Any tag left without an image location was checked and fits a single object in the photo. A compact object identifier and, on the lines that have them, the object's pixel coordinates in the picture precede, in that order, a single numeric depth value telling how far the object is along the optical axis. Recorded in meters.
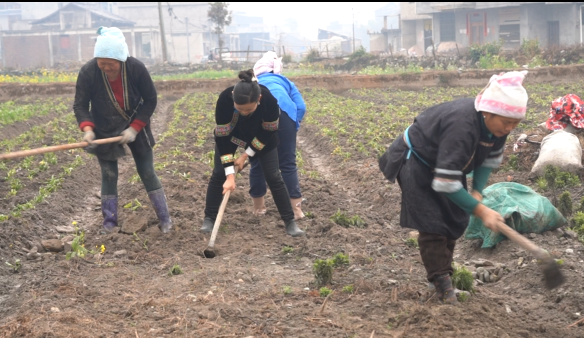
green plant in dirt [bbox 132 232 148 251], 5.67
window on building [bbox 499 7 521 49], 38.47
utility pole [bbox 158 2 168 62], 39.94
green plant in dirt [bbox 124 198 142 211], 6.88
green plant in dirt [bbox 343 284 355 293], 4.34
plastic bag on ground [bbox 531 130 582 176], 7.13
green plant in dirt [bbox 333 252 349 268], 4.83
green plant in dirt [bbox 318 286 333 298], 4.27
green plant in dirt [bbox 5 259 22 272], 5.21
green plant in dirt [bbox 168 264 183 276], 4.94
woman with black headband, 5.26
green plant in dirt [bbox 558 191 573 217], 5.92
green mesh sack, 5.37
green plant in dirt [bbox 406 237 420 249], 5.74
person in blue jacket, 6.27
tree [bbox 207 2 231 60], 45.62
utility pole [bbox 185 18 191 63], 63.24
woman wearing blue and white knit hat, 5.70
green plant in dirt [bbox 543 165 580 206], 6.90
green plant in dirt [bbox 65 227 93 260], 5.21
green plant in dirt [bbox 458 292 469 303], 4.07
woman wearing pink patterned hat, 3.56
